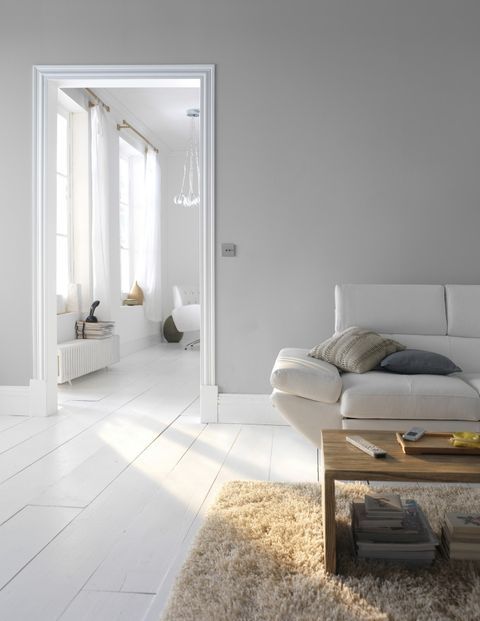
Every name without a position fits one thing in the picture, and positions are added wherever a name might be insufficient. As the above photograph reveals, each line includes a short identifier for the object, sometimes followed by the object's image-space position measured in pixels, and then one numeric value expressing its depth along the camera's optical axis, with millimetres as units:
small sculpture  5766
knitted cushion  3064
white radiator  4905
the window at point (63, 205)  5727
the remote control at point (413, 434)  1960
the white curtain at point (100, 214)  5930
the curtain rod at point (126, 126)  6817
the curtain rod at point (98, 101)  5822
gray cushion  3066
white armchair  7973
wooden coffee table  1705
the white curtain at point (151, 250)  7957
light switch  3865
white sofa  2729
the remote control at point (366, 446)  1852
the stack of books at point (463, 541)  1824
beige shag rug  1570
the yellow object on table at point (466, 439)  1873
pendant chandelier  7263
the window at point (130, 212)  7734
